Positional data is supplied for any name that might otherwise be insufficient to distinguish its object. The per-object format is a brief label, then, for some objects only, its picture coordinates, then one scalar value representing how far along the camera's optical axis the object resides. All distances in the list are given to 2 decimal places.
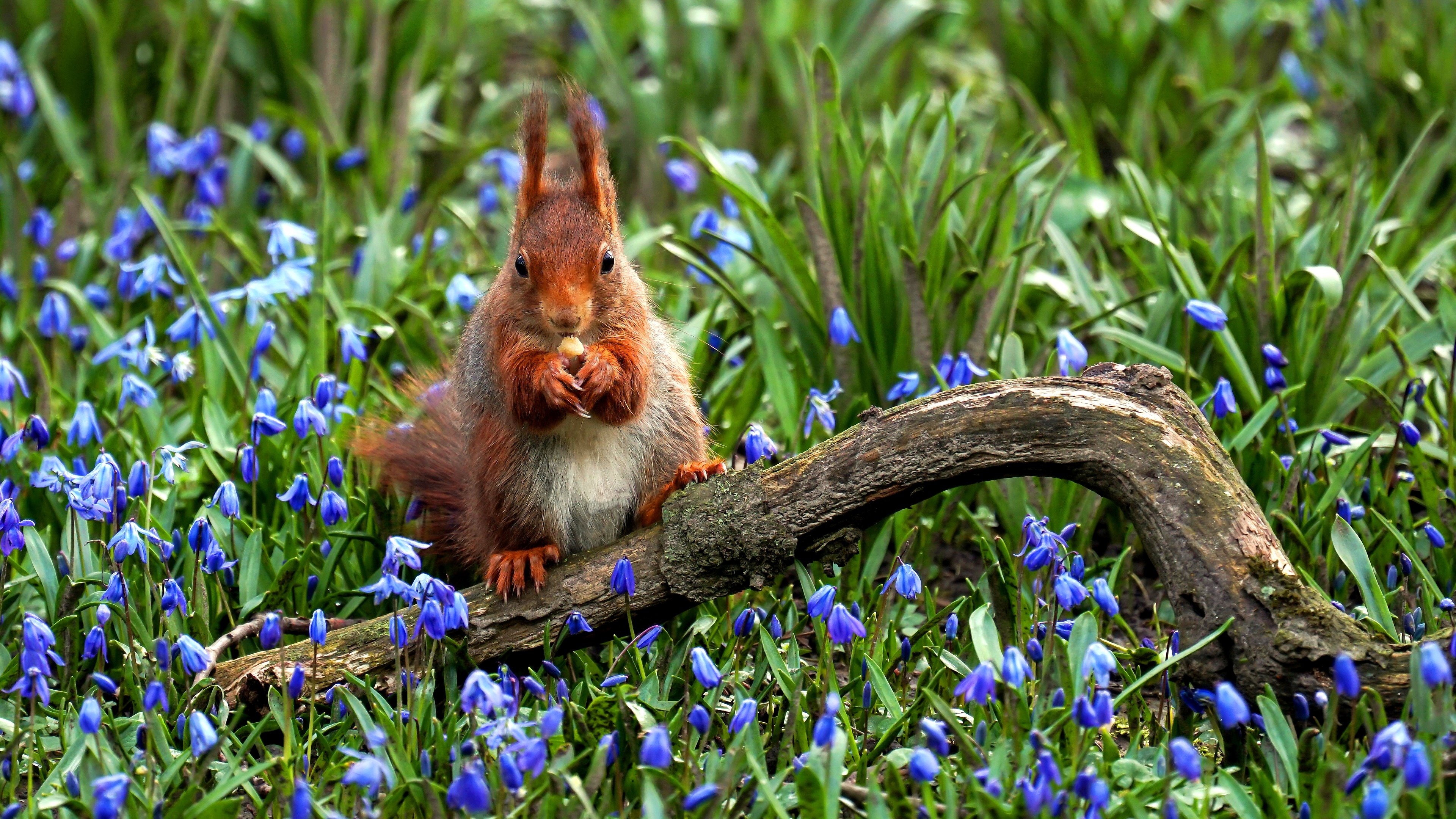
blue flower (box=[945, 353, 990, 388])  6.60
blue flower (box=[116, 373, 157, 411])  6.66
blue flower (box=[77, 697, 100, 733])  4.57
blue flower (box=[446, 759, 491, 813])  4.07
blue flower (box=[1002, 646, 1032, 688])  4.49
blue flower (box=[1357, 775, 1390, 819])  3.92
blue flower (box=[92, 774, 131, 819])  4.14
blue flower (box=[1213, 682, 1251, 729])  4.27
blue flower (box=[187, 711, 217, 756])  4.53
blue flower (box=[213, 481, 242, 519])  5.79
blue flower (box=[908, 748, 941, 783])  4.29
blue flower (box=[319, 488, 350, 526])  6.07
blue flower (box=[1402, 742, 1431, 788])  3.95
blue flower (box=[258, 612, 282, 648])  5.45
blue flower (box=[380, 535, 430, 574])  5.12
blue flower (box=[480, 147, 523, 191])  9.98
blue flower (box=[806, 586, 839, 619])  5.11
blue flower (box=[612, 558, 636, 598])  5.39
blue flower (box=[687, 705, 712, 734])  4.78
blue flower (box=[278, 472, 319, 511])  6.03
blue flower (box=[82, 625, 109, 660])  5.21
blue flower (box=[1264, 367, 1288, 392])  6.50
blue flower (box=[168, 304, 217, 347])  7.33
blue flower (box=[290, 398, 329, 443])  6.28
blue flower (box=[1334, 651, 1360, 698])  4.26
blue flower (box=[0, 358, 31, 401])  6.70
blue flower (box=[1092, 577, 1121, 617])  4.94
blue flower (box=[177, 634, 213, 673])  5.11
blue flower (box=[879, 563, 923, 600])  5.25
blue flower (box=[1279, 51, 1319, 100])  12.30
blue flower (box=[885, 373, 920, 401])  6.72
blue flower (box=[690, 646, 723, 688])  4.85
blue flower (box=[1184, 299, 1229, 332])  6.25
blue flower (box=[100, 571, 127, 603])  5.37
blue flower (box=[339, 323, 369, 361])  7.17
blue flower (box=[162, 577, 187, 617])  5.43
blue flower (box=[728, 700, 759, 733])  4.81
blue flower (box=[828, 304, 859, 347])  7.01
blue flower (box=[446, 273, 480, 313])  7.98
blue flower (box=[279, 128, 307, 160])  10.90
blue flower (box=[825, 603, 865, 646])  4.84
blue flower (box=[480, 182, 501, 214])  10.64
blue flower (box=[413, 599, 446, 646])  5.01
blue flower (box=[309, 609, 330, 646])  5.06
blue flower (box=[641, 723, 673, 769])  4.18
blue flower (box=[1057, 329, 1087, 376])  6.46
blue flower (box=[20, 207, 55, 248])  9.26
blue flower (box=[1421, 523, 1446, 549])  5.87
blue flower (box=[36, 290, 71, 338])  7.93
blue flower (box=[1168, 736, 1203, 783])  4.12
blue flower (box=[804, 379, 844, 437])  6.47
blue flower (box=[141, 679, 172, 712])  4.67
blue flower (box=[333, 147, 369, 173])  10.51
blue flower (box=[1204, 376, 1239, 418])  6.17
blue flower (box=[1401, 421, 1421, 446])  6.26
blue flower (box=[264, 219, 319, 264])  7.87
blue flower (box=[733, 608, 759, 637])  5.41
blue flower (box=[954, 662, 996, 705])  4.45
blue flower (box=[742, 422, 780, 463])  6.05
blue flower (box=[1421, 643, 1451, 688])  4.17
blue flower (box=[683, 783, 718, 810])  4.18
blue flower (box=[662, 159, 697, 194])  9.53
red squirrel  5.53
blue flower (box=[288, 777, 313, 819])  4.10
